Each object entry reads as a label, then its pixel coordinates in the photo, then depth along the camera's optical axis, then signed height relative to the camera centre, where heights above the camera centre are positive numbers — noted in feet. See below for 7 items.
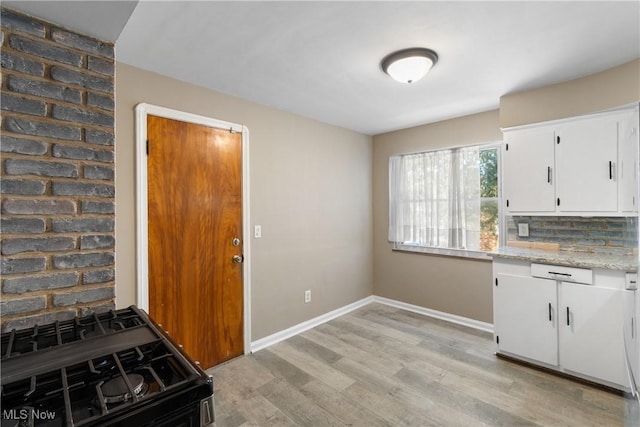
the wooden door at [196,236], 7.49 -0.55
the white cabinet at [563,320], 6.98 -2.78
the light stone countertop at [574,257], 6.93 -1.18
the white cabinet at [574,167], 7.46 +1.27
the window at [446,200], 11.07 +0.57
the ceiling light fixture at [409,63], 6.53 +3.42
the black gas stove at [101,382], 2.46 -1.58
